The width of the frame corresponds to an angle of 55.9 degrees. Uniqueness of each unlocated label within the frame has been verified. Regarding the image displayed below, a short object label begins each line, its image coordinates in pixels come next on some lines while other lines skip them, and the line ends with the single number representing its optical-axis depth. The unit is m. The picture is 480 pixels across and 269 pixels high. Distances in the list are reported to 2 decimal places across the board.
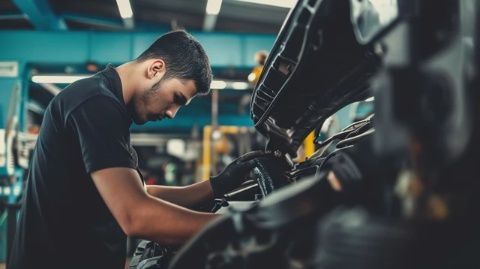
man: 1.23
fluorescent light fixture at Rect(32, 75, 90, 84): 8.74
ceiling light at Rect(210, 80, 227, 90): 9.31
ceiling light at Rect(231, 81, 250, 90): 9.78
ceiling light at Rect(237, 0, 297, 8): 6.14
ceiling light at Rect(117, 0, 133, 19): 6.68
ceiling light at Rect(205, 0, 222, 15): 6.83
